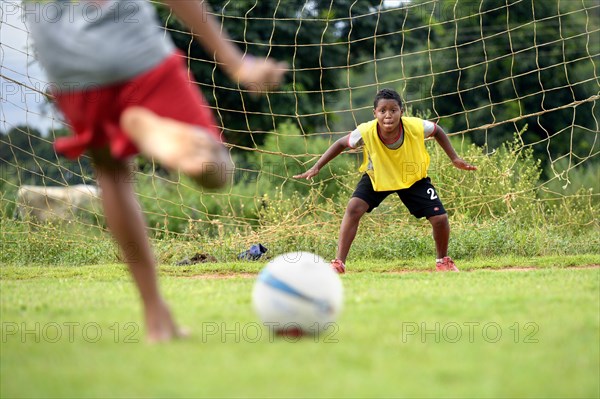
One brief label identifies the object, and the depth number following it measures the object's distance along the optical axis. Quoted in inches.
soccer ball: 263.0
